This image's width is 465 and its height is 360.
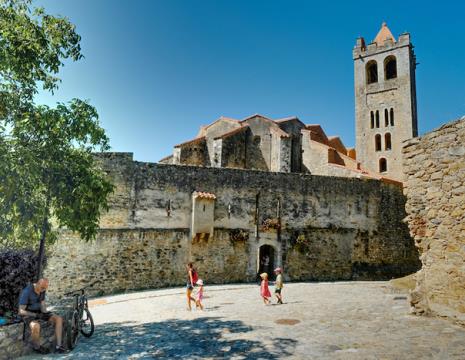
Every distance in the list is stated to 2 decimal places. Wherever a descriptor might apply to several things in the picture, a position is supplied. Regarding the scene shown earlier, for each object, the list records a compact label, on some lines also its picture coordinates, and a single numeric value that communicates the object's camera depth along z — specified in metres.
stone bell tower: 39.69
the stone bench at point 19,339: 6.67
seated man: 7.38
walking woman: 12.57
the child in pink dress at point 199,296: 12.54
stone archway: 21.53
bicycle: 8.14
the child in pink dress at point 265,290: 12.80
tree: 8.55
